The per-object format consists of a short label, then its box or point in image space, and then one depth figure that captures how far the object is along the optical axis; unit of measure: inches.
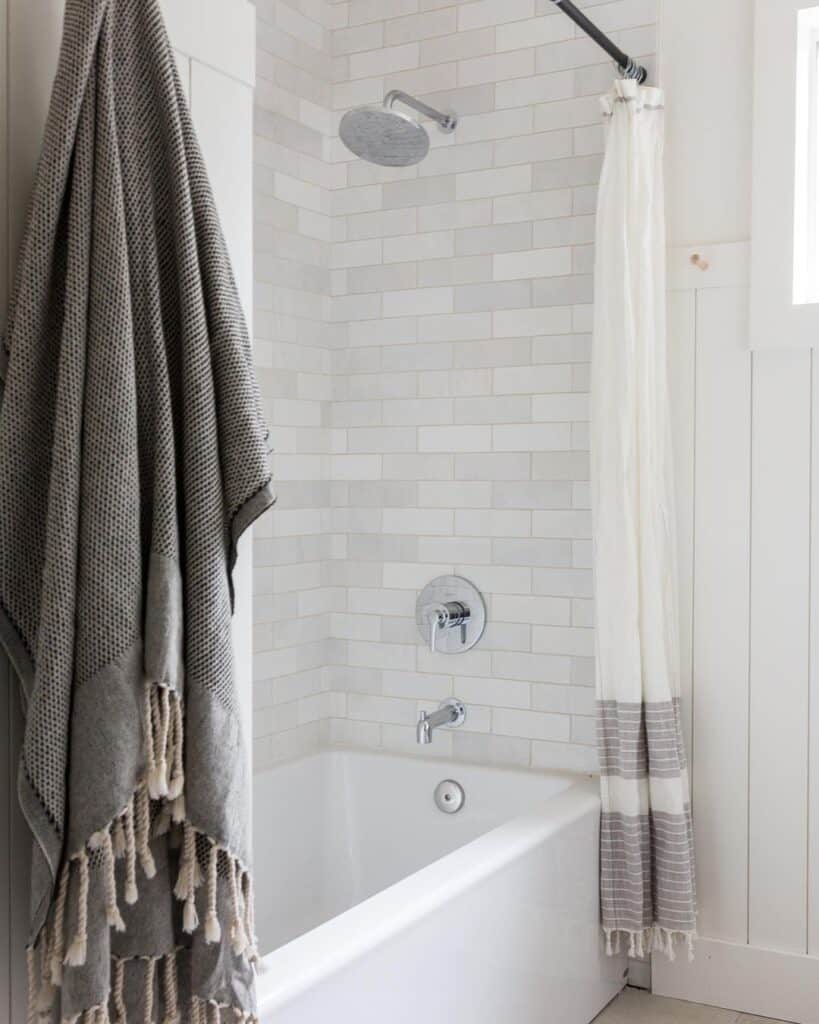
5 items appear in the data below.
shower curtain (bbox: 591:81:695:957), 95.4
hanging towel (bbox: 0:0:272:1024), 44.4
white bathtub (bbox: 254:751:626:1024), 67.4
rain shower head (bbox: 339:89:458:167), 90.6
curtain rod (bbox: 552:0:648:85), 87.2
